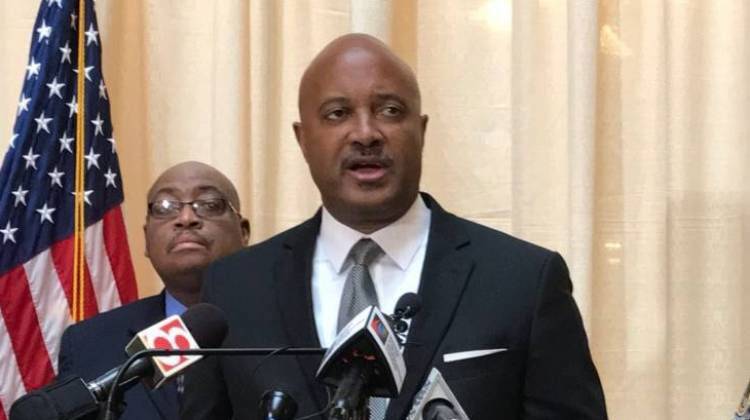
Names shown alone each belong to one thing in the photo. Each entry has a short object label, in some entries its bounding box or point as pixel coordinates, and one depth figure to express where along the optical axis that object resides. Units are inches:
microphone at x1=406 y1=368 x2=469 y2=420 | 91.6
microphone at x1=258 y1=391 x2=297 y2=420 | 92.7
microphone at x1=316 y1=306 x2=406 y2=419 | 89.4
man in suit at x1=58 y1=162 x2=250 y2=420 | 163.9
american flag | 178.2
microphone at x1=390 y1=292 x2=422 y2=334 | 104.4
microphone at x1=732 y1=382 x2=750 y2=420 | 102.3
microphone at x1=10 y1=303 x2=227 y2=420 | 90.5
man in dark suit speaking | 118.3
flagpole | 180.9
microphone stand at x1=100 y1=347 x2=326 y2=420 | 90.6
